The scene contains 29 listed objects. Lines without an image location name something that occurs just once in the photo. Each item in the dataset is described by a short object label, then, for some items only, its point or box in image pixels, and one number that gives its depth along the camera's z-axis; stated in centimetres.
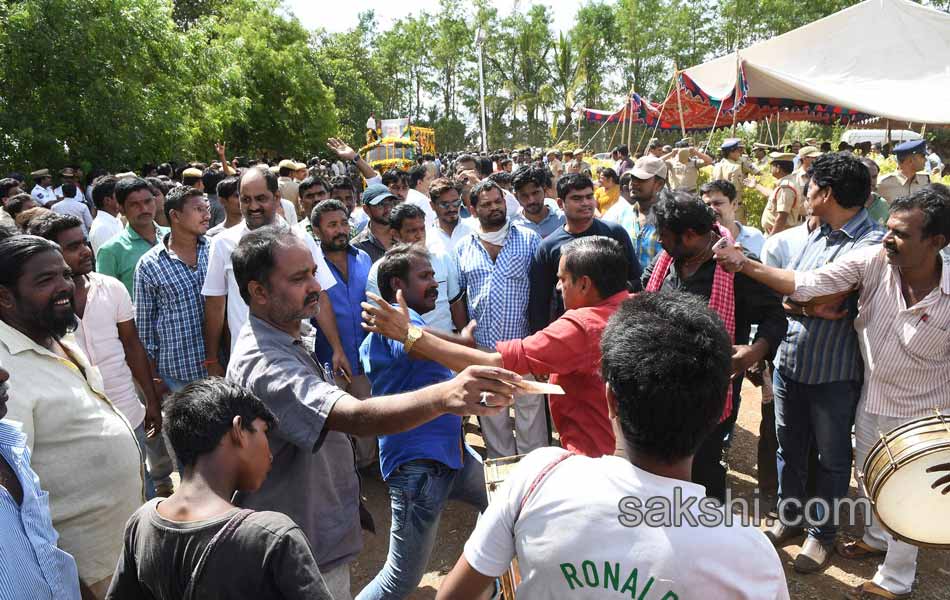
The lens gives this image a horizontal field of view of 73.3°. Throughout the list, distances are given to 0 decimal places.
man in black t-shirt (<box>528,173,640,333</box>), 416
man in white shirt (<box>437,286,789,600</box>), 125
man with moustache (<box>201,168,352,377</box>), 386
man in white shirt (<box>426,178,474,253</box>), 527
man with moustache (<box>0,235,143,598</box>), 206
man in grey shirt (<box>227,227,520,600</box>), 186
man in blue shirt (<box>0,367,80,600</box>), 159
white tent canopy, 1112
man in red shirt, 244
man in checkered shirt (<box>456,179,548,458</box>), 430
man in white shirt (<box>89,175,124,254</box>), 562
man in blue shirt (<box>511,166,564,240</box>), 518
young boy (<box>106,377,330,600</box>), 151
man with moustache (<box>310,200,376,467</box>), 427
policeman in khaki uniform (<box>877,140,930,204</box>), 736
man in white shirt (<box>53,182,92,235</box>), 774
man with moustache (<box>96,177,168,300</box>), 438
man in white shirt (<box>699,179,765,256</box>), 488
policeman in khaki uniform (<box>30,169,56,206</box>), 945
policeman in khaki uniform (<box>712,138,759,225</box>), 999
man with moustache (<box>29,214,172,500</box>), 331
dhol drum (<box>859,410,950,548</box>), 250
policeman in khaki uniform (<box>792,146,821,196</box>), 773
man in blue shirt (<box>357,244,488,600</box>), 264
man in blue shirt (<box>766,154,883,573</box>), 320
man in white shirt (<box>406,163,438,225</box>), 882
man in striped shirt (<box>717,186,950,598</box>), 285
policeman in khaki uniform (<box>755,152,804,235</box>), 659
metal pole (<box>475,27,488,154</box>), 2652
